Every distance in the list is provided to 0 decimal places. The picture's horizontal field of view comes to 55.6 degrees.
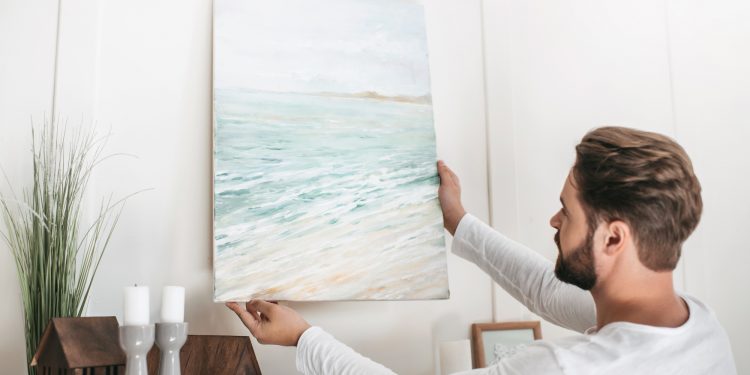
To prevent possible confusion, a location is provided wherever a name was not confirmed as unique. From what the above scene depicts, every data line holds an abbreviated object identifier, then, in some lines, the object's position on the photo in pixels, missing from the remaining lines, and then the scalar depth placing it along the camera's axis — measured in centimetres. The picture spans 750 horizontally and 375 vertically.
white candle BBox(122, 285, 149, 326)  142
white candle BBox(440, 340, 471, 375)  198
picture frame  216
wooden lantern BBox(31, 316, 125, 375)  143
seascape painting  186
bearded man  132
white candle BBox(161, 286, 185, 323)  150
